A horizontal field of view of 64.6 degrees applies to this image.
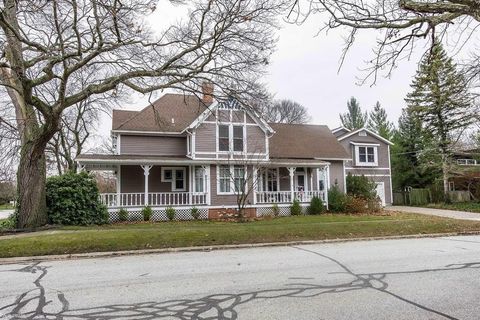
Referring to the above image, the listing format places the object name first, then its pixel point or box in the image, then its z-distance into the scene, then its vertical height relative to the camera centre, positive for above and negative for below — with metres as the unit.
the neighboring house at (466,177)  30.13 +1.14
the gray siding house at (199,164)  21.98 +1.95
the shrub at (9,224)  15.71 -0.97
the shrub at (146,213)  20.42 -0.81
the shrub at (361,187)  26.47 +0.39
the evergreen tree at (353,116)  60.44 +12.58
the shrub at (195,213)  21.59 -0.92
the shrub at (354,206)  23.83 -0.83
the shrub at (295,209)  23.08 -0.89
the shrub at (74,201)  17.33 -0.04
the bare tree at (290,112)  57.12 +12.43
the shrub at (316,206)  23.44 -0.77
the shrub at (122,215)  20.17 -0.87
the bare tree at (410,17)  5.37 +2.65
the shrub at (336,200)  24.11 -0.43
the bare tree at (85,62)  13.34 +5.25
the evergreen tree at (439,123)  31.19 +5.95
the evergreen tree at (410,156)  35.81 +3.54
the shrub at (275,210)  22.89 -0.92
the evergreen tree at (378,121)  50.12 +10.20
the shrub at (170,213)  20.95 -0.89
